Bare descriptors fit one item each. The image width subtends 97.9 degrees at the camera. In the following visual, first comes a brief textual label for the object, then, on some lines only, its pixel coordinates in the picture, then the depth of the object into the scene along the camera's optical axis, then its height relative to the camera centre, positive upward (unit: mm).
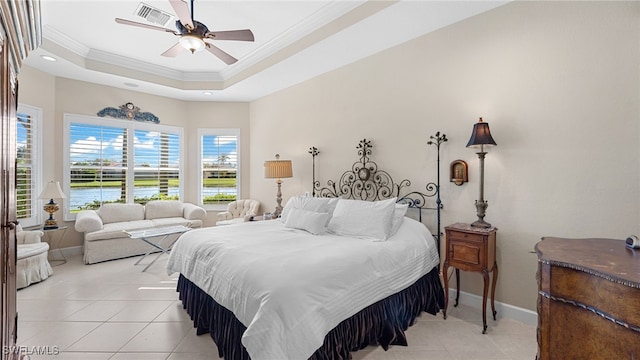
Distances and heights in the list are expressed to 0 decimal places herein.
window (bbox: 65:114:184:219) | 4777 +270
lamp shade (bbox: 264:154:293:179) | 4434 +125
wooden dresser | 1128 -545
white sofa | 4195 -804
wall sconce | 2854 +70
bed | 1574 -711
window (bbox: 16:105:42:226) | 4082 +146
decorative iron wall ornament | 5059 +1183
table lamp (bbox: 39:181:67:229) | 4078 -310
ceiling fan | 2387 +1373
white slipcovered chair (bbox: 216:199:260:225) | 5379 -650
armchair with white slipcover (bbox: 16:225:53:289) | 3230 -1013
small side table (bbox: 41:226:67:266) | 4387 -1047
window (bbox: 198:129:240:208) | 6051 +192
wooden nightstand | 2355 -645
